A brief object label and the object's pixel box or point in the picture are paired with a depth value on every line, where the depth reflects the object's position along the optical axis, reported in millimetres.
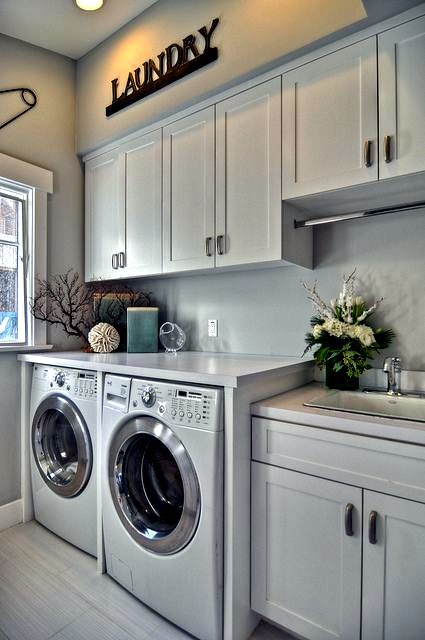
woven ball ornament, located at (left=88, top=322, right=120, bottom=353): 2328
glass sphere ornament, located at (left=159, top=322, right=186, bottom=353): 2270
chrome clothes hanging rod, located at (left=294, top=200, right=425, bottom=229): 1564
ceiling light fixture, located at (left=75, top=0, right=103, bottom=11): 2057
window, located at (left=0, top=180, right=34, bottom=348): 2342
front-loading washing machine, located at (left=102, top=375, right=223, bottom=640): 1367
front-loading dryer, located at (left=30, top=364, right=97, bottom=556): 1887
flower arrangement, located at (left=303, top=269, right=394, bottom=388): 1650
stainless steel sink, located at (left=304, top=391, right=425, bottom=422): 1543
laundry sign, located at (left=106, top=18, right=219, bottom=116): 1889
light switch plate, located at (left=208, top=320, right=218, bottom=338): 2348
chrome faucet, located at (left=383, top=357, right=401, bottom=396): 1646
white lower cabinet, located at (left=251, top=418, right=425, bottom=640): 1129
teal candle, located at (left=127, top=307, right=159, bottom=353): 2299
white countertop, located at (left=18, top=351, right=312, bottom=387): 1424
